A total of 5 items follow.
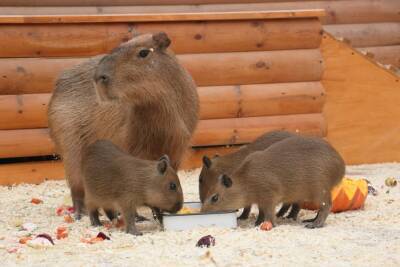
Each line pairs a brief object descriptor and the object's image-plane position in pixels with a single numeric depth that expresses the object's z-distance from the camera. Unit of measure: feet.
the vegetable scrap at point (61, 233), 31.22
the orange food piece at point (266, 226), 31.53
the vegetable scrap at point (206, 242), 28.37
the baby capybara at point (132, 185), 31.96
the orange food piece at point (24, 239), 30.07
